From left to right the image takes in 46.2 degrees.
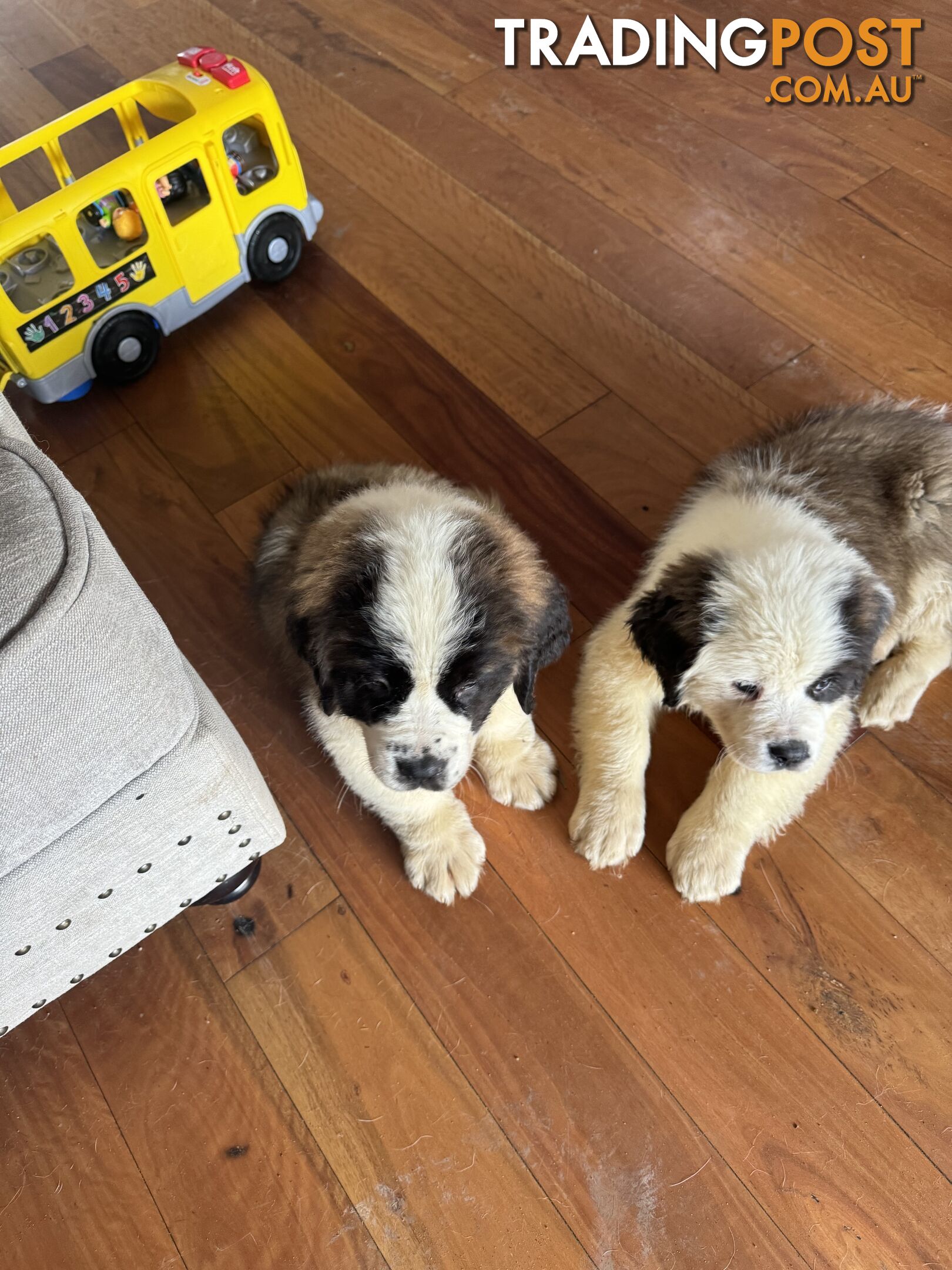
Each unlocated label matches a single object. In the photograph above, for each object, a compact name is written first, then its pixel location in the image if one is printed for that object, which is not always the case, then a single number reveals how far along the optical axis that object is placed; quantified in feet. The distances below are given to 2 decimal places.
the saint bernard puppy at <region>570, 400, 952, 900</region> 1.91
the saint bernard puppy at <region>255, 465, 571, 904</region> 1.84
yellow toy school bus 2.68
